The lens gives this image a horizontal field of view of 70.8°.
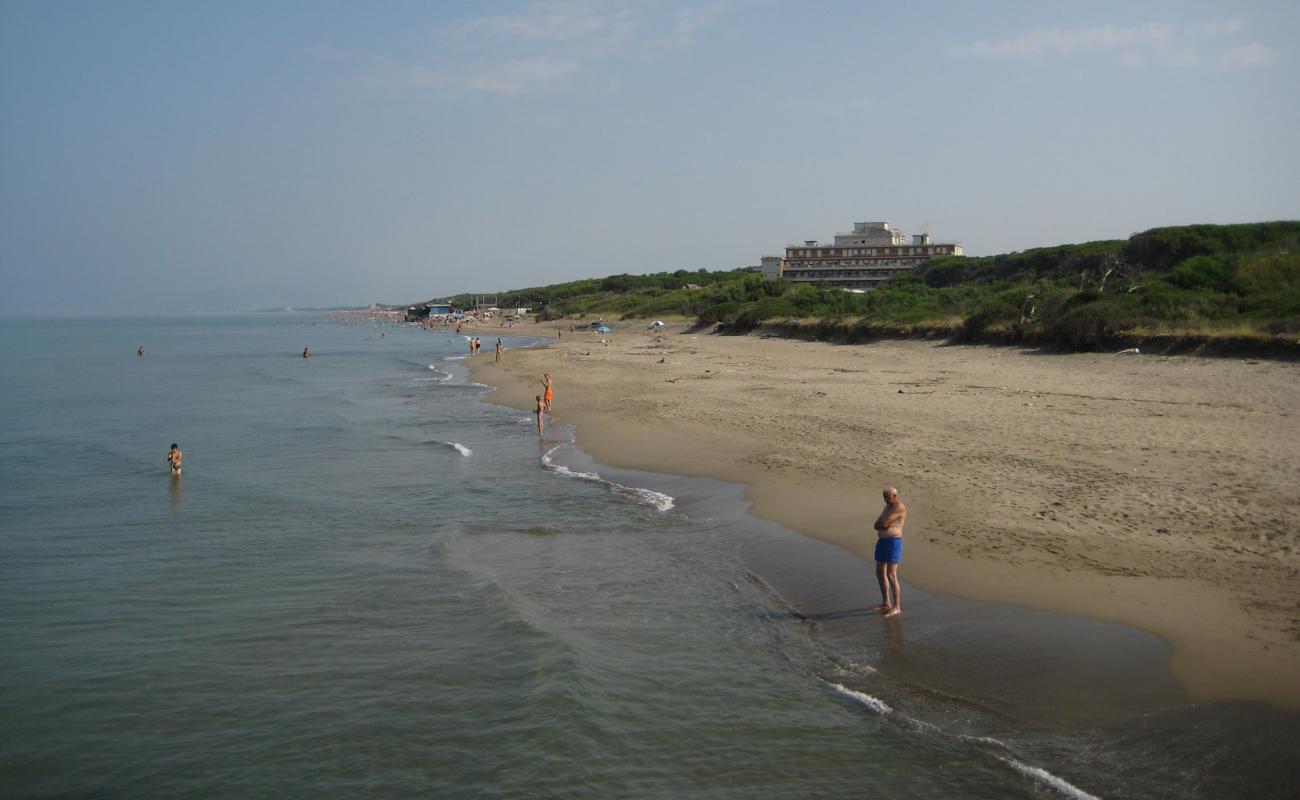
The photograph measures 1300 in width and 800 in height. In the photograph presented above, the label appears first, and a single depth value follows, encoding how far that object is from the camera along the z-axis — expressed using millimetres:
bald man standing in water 9617
